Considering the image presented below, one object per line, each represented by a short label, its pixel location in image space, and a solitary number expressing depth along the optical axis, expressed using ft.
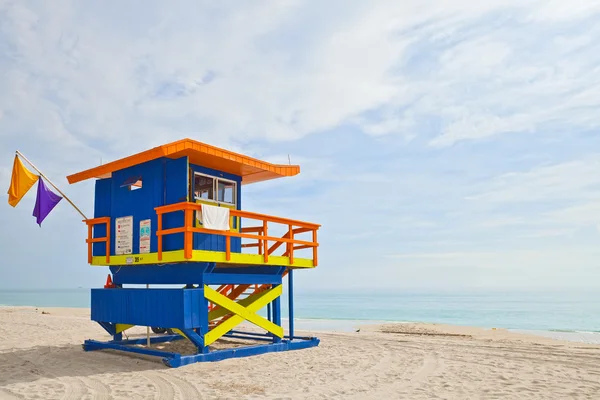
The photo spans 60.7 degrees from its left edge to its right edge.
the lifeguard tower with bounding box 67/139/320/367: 34.12
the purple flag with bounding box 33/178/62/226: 42.42
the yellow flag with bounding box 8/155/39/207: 42.42
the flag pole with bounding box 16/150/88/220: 42.14
